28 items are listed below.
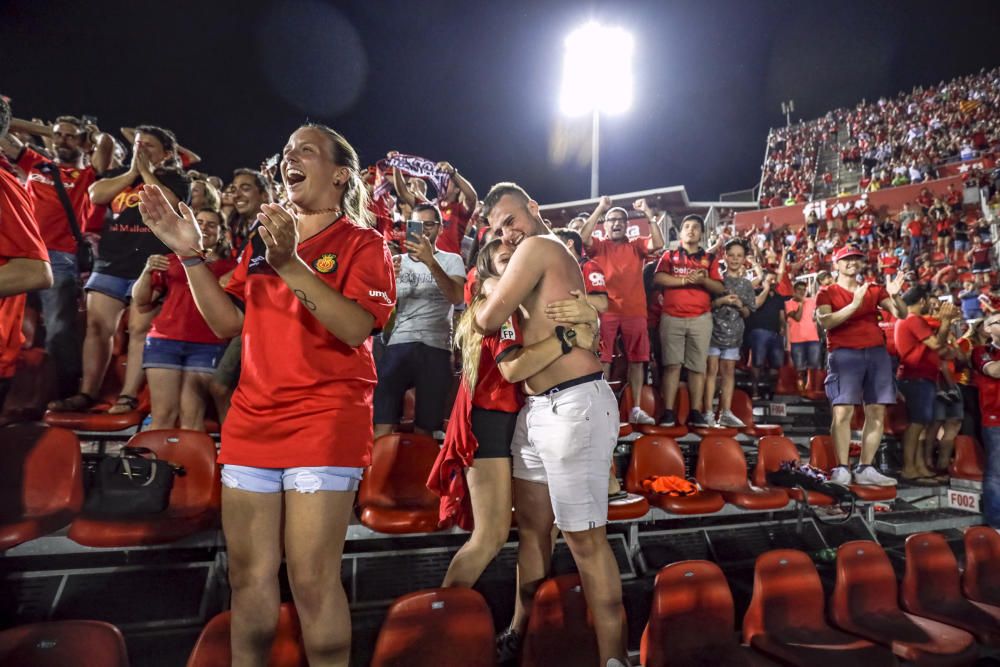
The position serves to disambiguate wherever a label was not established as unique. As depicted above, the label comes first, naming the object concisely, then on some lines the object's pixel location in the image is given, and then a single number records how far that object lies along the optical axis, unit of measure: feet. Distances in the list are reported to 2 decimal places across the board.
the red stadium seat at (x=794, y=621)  9.66
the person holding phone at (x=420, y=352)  12.28
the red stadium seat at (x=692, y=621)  8.77
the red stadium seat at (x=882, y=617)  10.04
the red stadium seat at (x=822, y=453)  18.62
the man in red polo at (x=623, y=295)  18.58
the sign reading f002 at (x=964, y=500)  18.85
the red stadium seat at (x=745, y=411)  19.83
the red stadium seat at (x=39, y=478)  8.85
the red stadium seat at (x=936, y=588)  11.80
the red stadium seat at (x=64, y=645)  5.57
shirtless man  7.29
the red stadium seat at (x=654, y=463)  14.48
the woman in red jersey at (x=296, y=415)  5.41
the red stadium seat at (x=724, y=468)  15.61
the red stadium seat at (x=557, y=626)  7.93
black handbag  9.20
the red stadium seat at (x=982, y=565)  12.94
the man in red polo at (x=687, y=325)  18.76
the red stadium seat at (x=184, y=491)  9.29
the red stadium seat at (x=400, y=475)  11.63
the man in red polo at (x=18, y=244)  6.12
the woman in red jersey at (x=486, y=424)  7.82
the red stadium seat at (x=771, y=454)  16.75
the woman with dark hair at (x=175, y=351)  12.00
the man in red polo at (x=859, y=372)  16.98
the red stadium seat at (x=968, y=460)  20.01
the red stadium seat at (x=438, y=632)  6.88
